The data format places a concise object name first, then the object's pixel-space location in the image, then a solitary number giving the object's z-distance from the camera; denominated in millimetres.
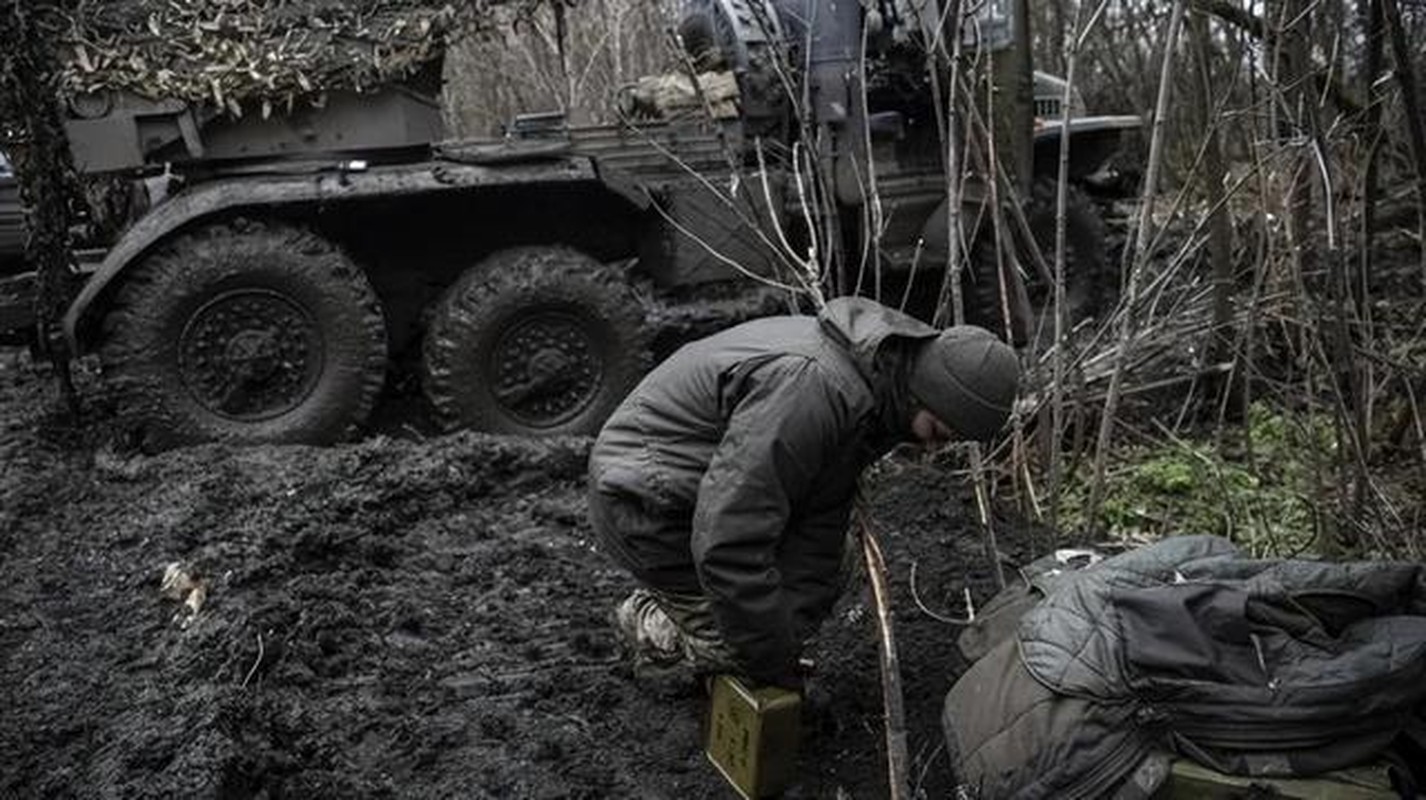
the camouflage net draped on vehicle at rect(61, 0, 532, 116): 6281
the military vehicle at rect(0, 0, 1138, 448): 6402
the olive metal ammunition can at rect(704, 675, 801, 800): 3354
